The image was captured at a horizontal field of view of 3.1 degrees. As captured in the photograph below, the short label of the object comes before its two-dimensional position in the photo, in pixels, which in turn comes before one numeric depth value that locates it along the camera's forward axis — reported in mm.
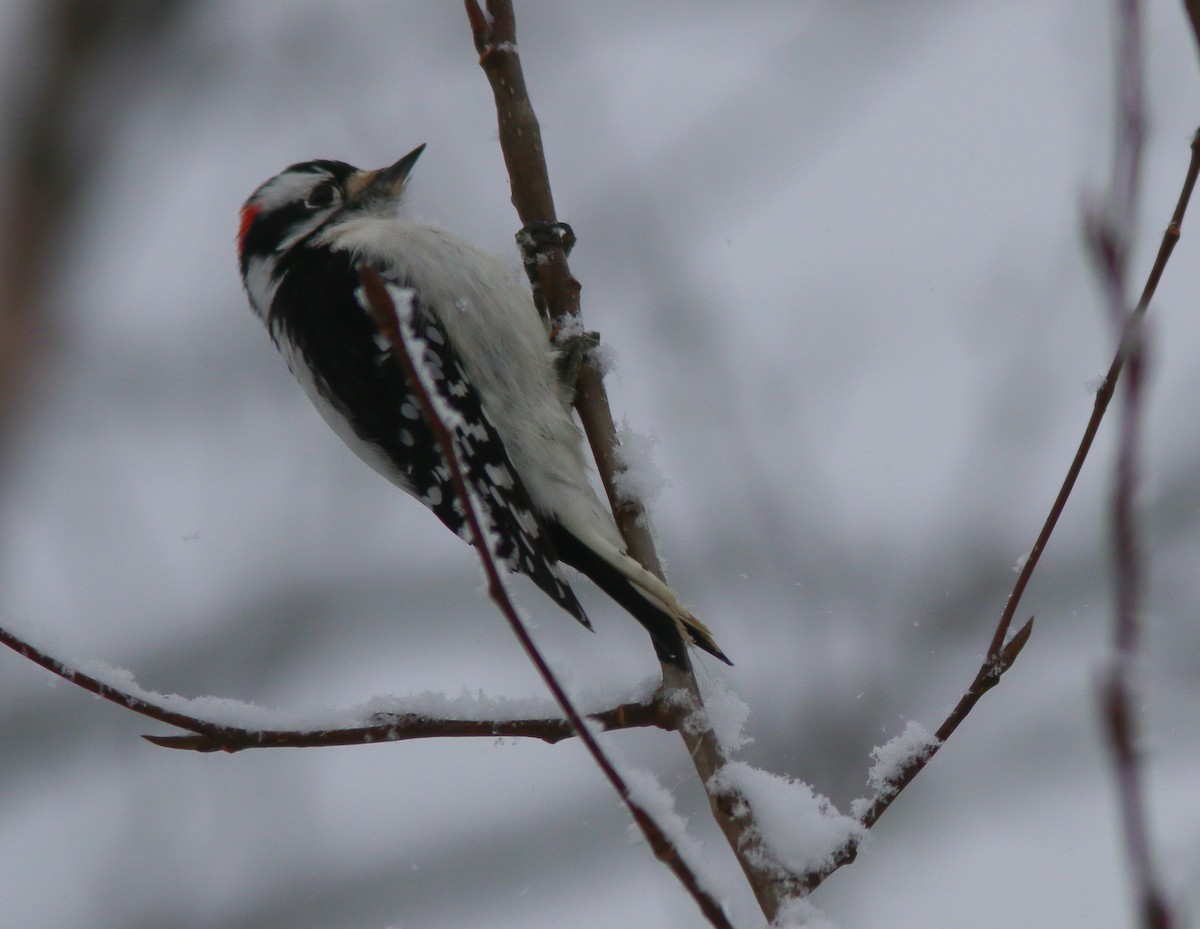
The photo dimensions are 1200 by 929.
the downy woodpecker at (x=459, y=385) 4067
